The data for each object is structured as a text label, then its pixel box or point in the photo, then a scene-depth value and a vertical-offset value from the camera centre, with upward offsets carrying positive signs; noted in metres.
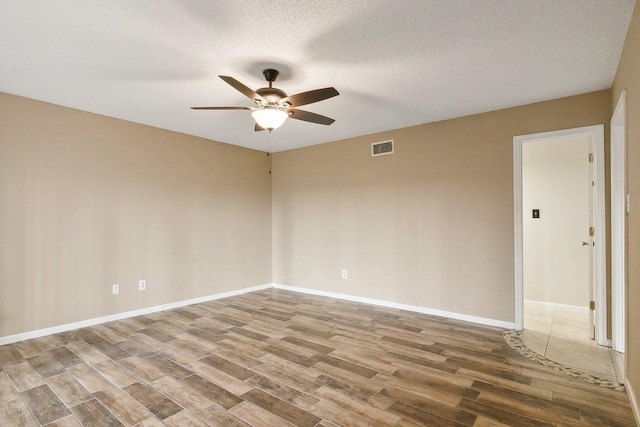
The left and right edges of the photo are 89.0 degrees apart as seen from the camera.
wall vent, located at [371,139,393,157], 4.57 +0.98
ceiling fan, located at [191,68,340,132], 2.46 +0.92
